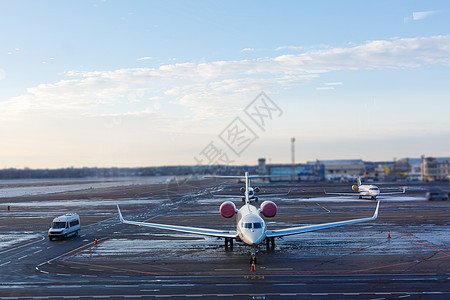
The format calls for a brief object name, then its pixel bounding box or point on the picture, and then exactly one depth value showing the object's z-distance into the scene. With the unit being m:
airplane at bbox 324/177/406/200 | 69.19
